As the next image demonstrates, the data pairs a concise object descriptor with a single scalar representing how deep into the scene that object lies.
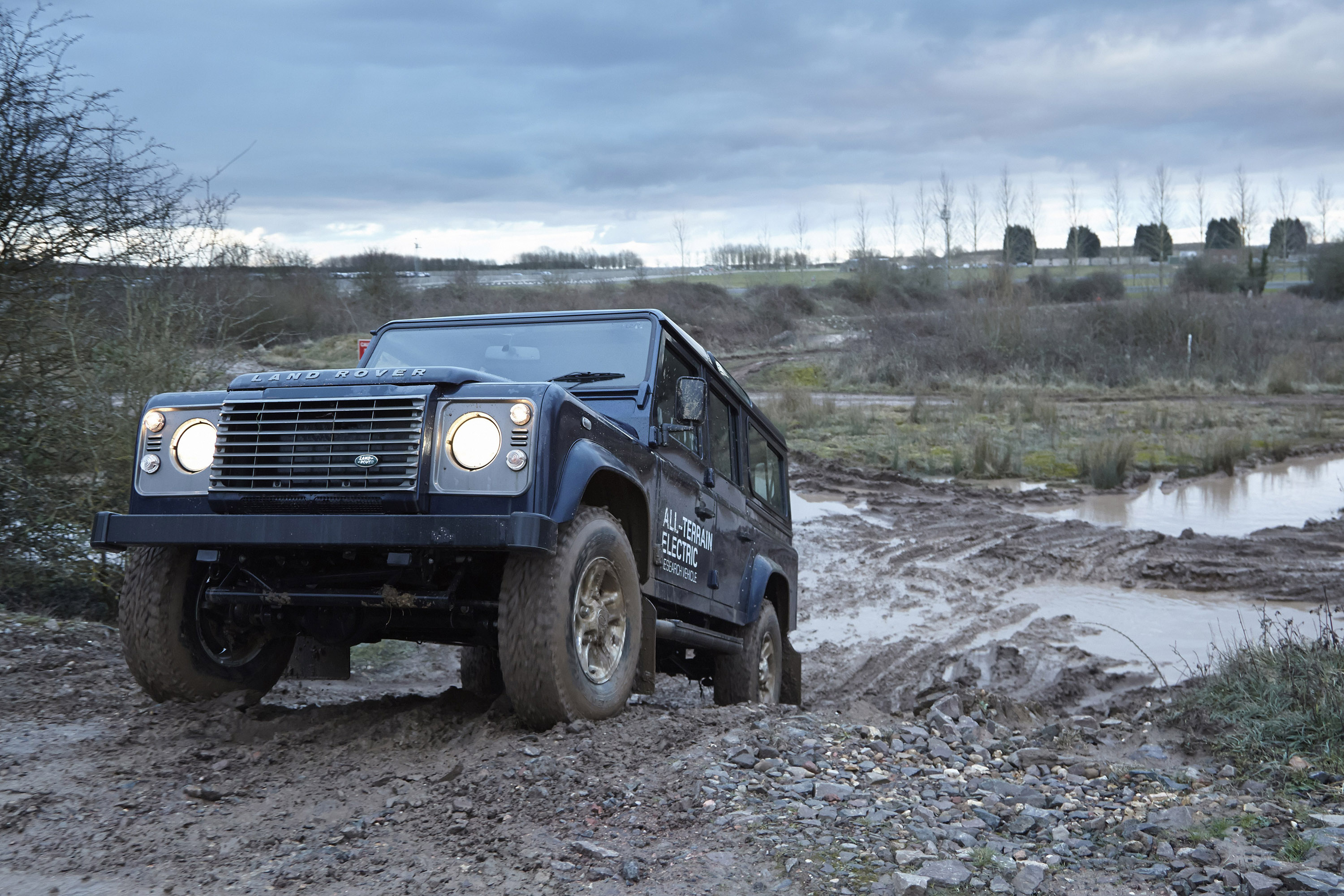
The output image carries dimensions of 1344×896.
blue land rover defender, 3.92
